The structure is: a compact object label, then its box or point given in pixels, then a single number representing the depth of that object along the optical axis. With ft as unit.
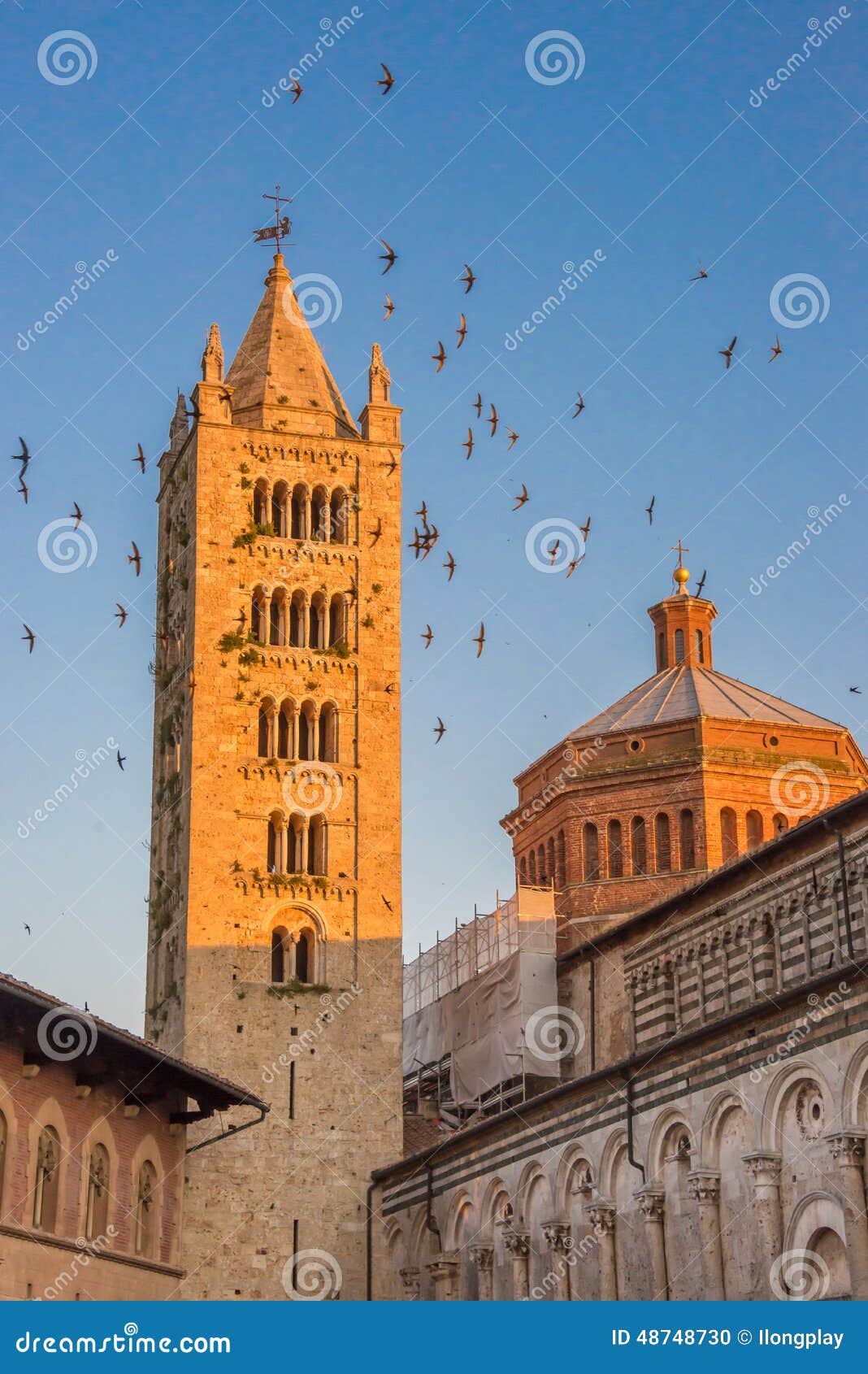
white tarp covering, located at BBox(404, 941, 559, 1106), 139.03
